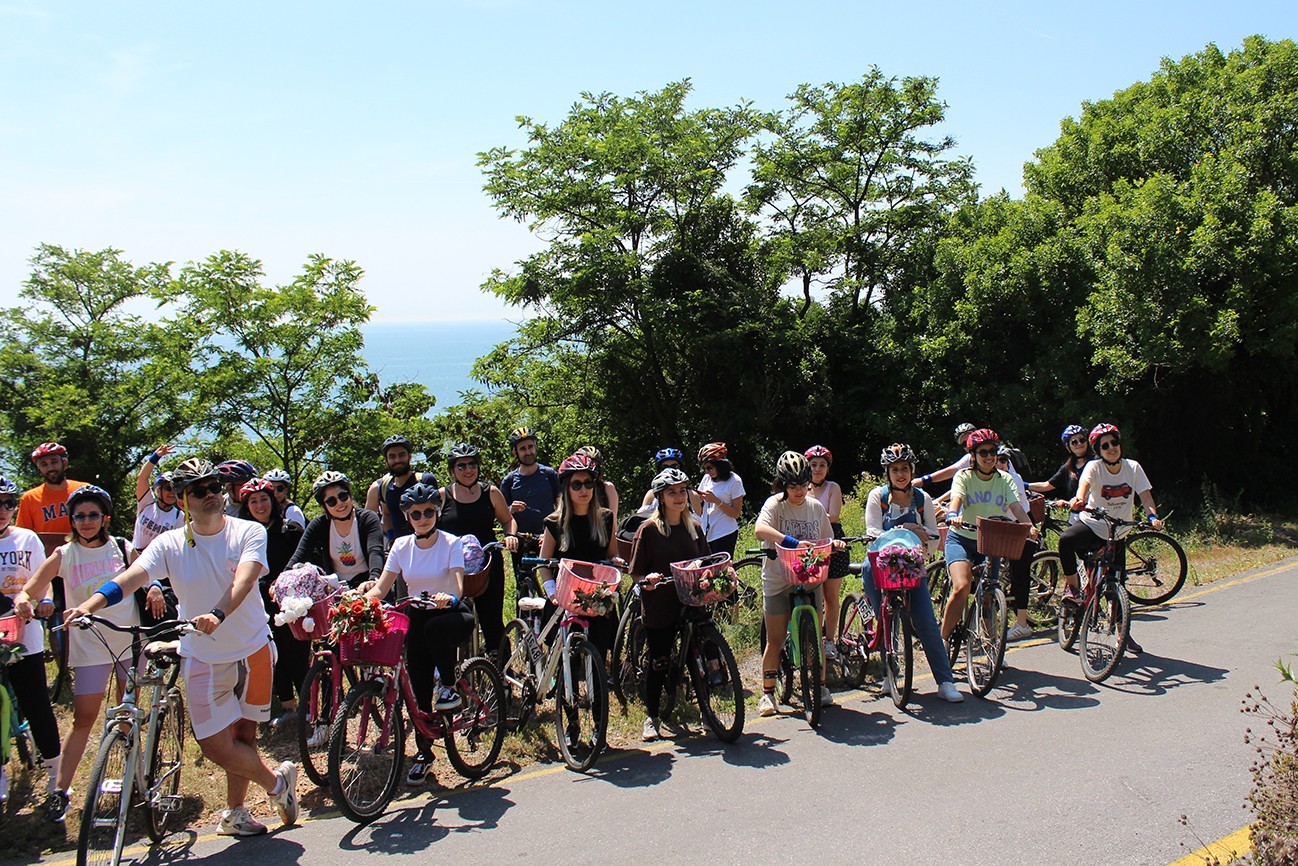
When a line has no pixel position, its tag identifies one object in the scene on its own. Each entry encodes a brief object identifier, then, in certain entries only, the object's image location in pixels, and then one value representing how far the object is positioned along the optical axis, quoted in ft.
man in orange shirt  26.27
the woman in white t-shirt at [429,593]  20.13
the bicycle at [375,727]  18.03
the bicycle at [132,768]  16.02
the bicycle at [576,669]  20.49
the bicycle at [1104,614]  24.94
